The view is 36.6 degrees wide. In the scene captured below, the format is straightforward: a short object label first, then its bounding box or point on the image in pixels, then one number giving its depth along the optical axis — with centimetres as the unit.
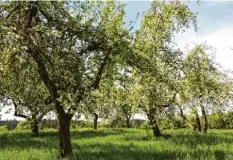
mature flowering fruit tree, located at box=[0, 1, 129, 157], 1277
